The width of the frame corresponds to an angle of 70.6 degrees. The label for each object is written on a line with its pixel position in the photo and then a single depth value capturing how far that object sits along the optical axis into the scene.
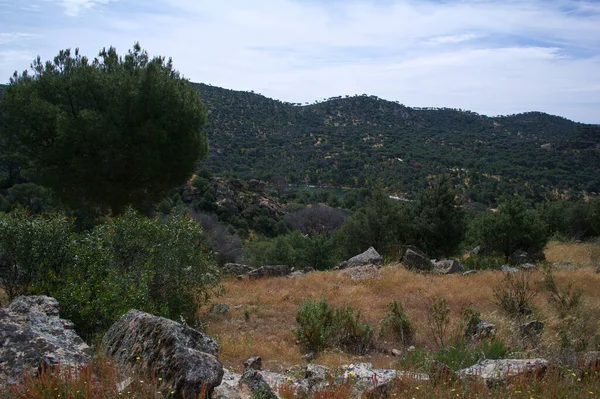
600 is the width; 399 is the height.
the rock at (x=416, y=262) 13.69
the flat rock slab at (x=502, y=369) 4.35
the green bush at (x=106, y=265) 5.77
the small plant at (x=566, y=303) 8.20
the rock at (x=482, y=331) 6.84
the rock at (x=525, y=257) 17.70
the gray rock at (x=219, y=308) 9.14
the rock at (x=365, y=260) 14.30
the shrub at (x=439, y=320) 7.00
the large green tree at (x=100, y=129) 12.05
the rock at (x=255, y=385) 3.78
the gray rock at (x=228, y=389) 3.87
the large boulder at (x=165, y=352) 3.55
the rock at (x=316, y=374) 4.59
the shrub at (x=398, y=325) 7.78
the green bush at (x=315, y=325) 7.29
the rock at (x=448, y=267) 13.50
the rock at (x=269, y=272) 13.60
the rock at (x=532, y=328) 6.88
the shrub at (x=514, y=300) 8.56
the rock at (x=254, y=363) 5.72
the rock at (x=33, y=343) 3.69
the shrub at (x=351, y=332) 7.45
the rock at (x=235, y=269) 14.44
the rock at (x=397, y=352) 6.83
